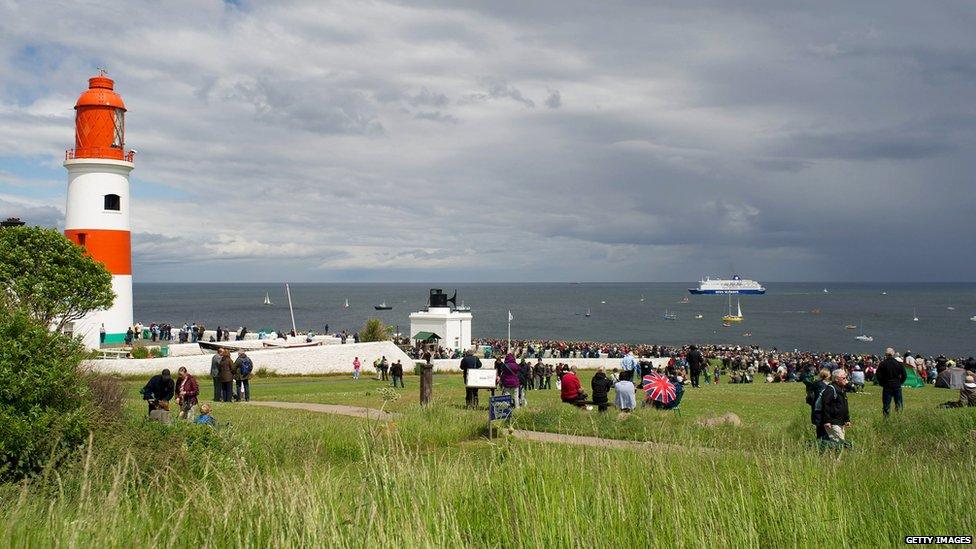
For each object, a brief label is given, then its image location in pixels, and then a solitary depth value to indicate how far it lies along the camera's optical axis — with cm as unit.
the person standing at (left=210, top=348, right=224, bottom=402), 1838
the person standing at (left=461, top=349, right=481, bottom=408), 1630
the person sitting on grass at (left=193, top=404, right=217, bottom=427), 1072
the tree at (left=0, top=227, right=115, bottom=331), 2272
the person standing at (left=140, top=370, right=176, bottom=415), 1330
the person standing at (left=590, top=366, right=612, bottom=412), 1507
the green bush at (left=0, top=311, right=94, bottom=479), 760
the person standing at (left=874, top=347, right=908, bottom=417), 1383
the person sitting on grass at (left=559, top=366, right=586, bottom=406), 1579
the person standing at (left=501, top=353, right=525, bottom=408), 1558
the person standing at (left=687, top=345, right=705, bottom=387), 2350
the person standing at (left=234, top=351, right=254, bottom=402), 1898
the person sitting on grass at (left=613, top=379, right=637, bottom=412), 1465
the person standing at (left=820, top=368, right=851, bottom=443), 920
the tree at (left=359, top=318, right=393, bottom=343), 4063
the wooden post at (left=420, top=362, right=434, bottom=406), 1658
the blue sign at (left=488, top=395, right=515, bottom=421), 988
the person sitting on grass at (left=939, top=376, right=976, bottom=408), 1430
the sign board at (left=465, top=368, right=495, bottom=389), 1510
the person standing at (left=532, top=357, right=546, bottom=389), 2569
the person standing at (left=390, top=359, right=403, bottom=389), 2317
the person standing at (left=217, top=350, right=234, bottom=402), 1812
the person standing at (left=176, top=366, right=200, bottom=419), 1445
